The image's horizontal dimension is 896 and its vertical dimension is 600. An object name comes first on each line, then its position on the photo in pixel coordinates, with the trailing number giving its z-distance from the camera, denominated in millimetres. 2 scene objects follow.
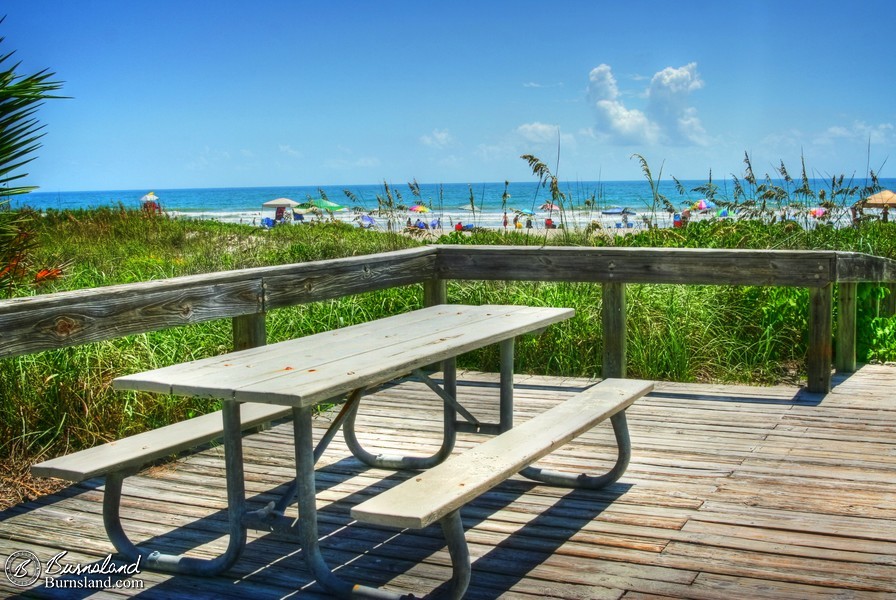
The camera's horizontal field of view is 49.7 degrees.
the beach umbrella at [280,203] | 29342
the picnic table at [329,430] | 2920
